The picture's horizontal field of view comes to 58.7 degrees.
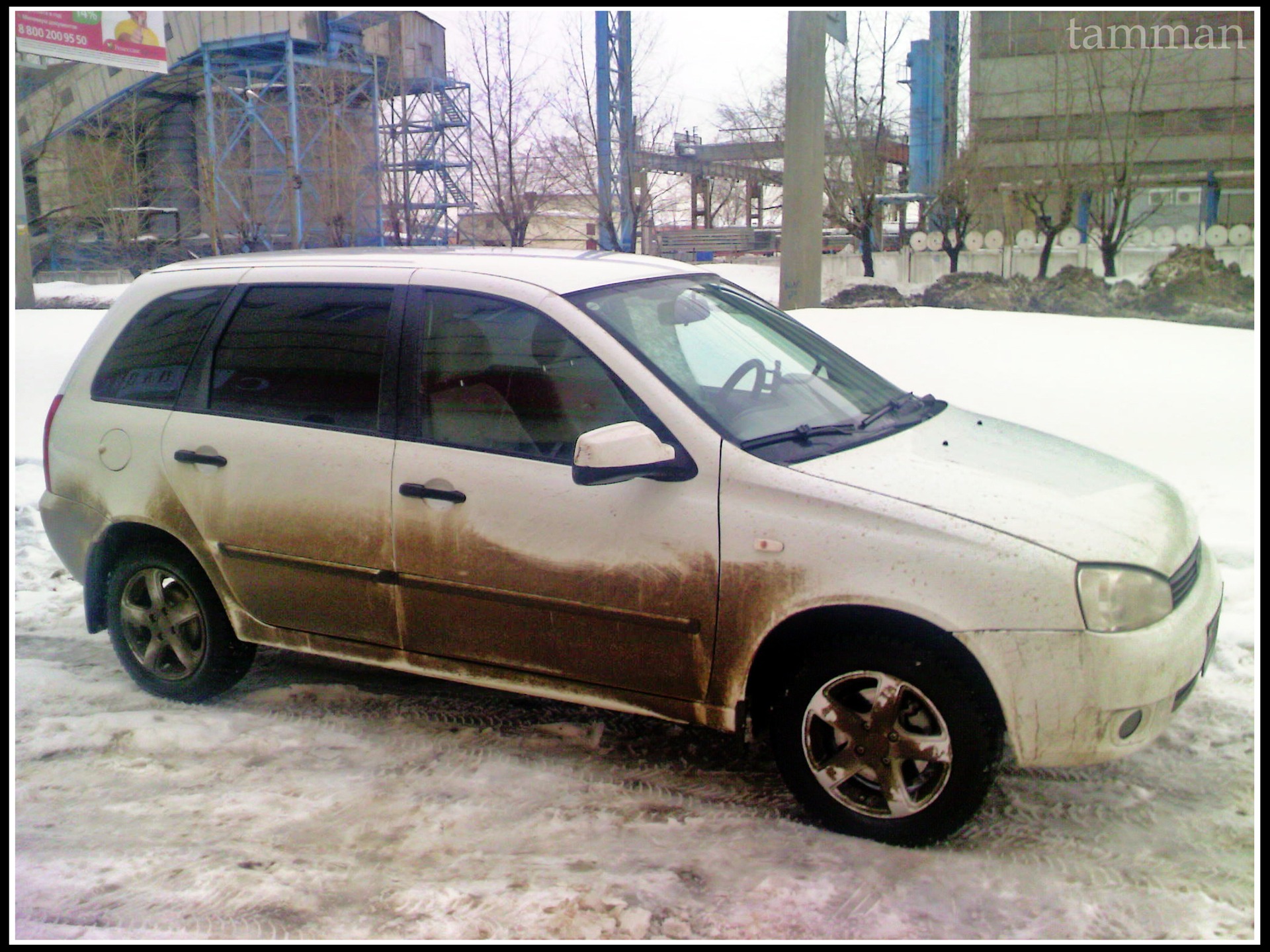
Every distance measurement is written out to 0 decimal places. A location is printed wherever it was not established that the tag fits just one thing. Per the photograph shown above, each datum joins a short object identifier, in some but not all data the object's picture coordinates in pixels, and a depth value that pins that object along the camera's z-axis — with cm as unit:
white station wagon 312
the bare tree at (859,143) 2209
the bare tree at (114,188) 2108
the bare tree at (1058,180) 2003
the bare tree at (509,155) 1680
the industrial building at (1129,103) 1902
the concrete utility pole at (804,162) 1252
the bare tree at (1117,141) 1944
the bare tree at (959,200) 2125
